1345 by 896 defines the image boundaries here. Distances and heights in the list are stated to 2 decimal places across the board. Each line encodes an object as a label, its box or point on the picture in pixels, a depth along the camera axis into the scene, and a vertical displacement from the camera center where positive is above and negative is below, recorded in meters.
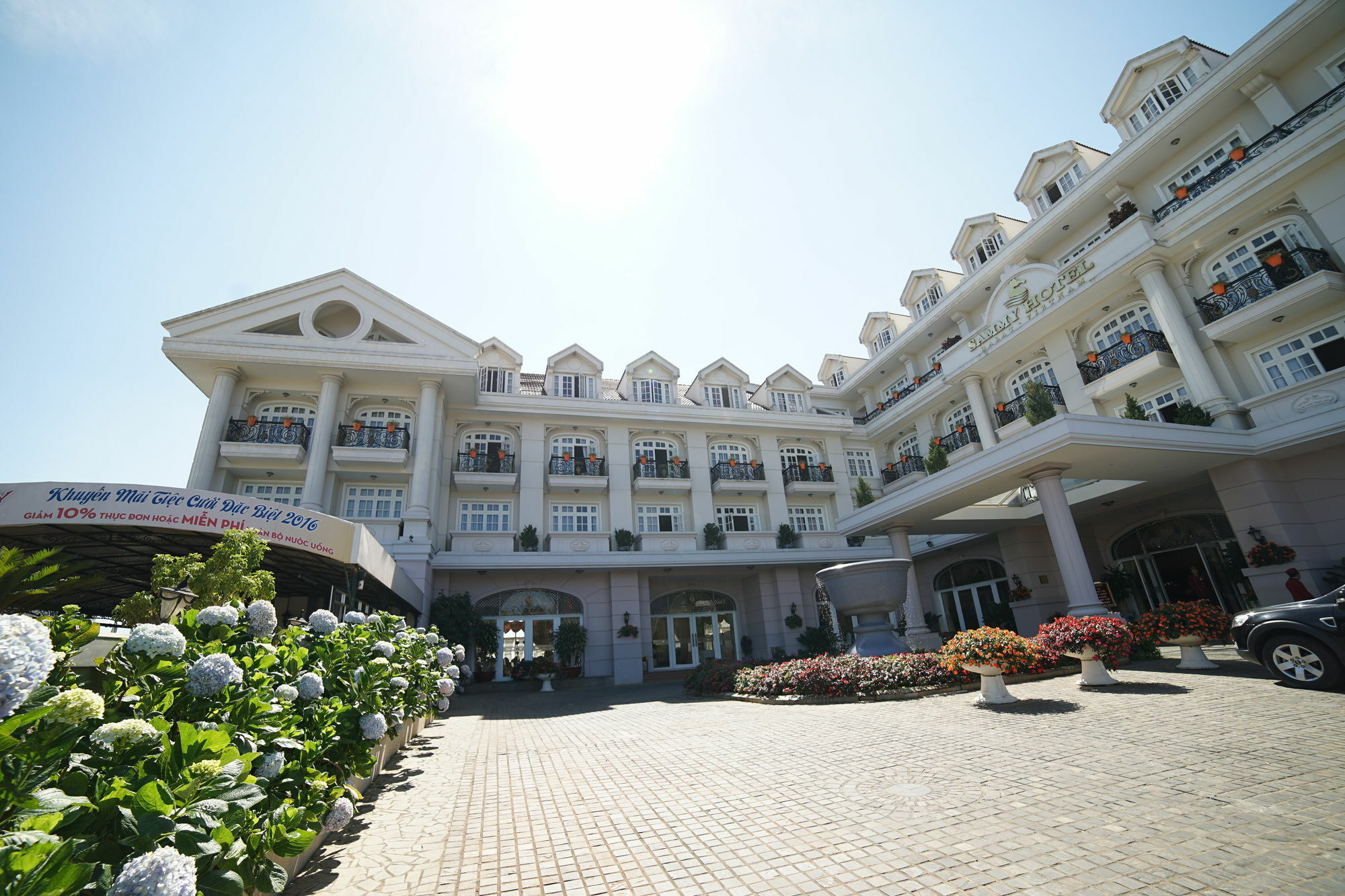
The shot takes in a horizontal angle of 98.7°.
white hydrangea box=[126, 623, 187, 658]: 2.79 +0.25
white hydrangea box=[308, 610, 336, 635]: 5.40 +0.55
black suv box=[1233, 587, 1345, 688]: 7.62 -0.35
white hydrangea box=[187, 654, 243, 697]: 2.85 +0.08
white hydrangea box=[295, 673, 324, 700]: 3.97 +0.00
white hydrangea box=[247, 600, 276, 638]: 4.12 +0.47
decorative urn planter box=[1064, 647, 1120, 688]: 9.62 -0.69
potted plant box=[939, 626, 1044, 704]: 9.10 -0.32
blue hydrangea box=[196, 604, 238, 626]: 3.48 +0.43
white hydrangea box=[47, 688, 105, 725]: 2.04 -0.01
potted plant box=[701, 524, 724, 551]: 22.97 +4.50
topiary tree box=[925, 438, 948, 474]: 21.05 +6.17
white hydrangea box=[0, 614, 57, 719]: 1.66 +0.13
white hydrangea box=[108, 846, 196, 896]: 1.62 -0.48
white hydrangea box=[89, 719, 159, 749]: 2.23 -0.12
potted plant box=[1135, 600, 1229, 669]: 9.87 -0.09
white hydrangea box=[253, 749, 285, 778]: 2.91 -0.36
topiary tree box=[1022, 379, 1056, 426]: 16.84 +6.20
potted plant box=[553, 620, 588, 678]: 20.09 +0.69
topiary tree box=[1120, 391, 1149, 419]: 15.09 +5.28
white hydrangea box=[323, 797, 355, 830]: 4.00 -0.86
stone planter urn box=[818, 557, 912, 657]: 13.36 +1.10
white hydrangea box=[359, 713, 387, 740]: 4.69 -0.34
